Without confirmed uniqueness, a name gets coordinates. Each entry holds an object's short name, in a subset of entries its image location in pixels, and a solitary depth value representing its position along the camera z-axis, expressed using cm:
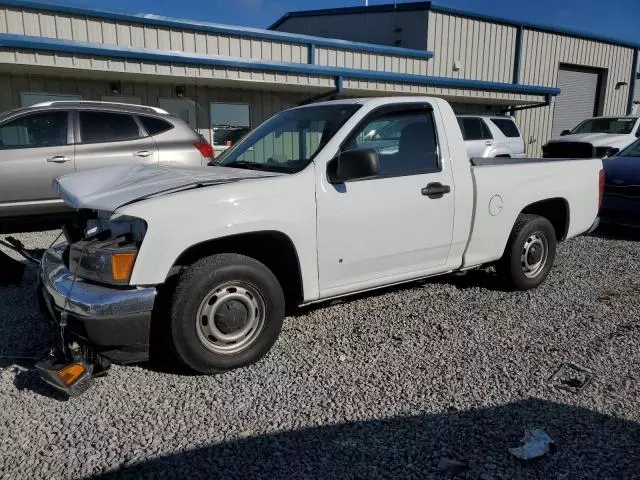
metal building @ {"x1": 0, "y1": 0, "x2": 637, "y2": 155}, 994
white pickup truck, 288
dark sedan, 736
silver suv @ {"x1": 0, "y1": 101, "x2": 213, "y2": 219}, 657
